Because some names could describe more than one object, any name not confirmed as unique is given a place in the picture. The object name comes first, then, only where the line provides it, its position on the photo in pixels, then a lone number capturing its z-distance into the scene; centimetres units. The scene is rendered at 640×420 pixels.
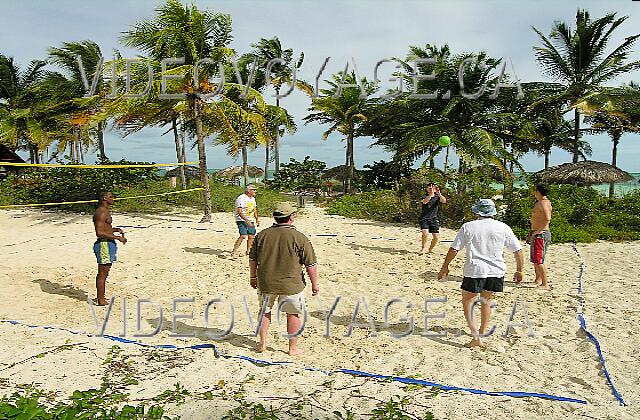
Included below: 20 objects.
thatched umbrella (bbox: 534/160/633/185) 1505
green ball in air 1091
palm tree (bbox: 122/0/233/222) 1240
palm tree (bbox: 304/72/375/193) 2077
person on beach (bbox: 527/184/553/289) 638
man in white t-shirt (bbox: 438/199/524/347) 454
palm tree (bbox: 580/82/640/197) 1634
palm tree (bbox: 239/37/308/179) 2309
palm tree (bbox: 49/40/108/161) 2000
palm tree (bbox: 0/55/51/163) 2138
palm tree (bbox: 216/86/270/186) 1334
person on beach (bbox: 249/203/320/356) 435
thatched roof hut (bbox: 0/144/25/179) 1697
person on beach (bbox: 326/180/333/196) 2066
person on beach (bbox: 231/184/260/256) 797
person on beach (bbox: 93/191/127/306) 578
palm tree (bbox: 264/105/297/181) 1908
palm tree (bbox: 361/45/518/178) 1712
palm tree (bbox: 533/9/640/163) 1755
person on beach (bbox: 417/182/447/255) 826
